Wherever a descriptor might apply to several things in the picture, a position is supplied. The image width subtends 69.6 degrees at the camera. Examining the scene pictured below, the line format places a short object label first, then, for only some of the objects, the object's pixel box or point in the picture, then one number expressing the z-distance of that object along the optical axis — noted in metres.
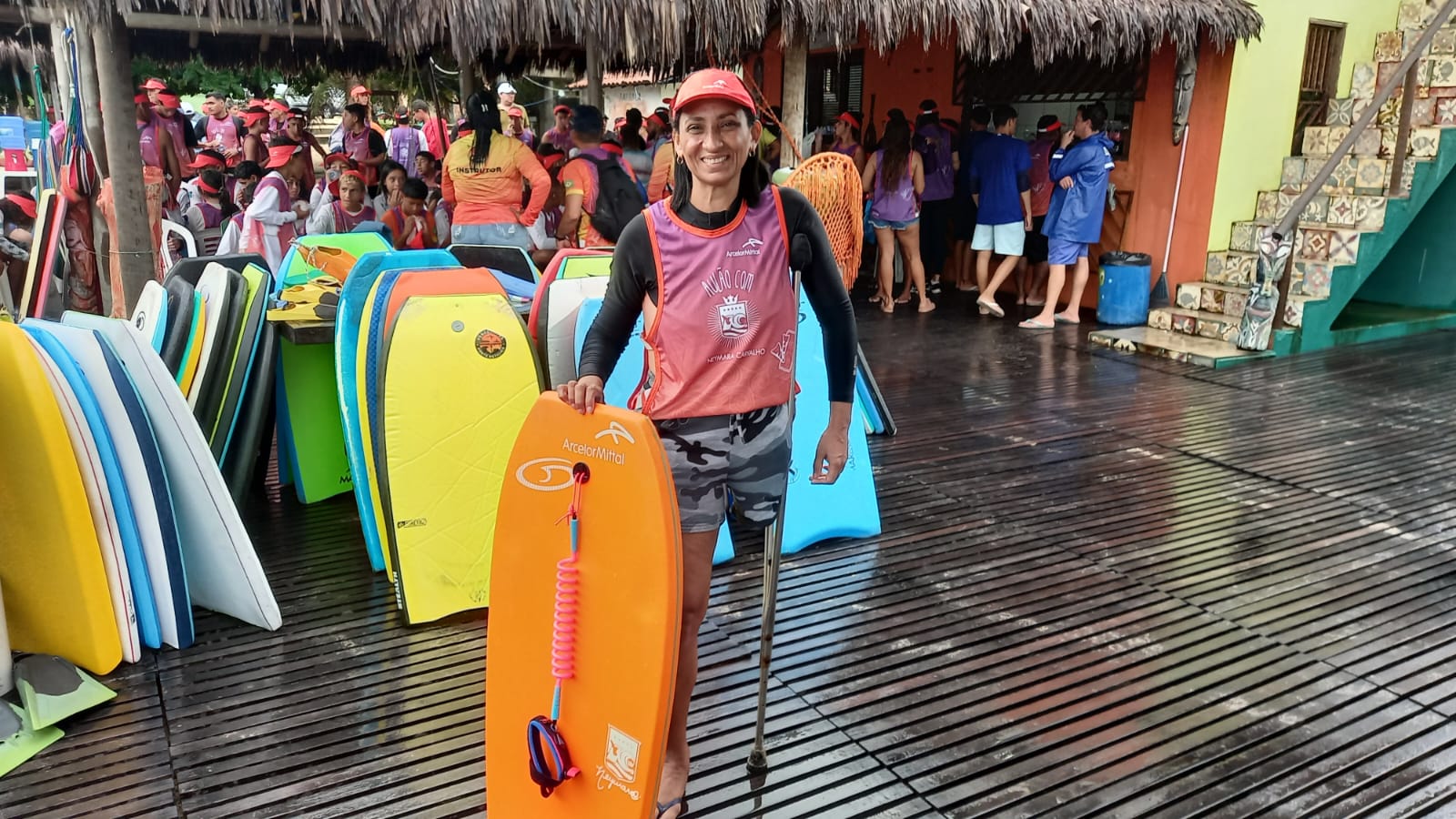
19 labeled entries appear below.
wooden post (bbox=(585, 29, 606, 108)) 7.48
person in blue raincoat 8.23
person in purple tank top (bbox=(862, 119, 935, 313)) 8.59
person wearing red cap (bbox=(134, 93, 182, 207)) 8.45
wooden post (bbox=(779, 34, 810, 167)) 7.49
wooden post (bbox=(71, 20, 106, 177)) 6.86
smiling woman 2.16
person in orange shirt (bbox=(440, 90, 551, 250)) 6.67
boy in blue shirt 8.74
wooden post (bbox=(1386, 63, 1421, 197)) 7.71
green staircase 7.75
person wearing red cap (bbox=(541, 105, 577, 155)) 11.55
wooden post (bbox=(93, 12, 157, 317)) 5.95
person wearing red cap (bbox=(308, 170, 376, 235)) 7.11
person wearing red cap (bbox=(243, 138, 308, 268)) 6.98
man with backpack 6.12
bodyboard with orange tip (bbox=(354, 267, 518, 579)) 3.53
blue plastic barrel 8.61
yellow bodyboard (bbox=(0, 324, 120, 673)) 3.00
